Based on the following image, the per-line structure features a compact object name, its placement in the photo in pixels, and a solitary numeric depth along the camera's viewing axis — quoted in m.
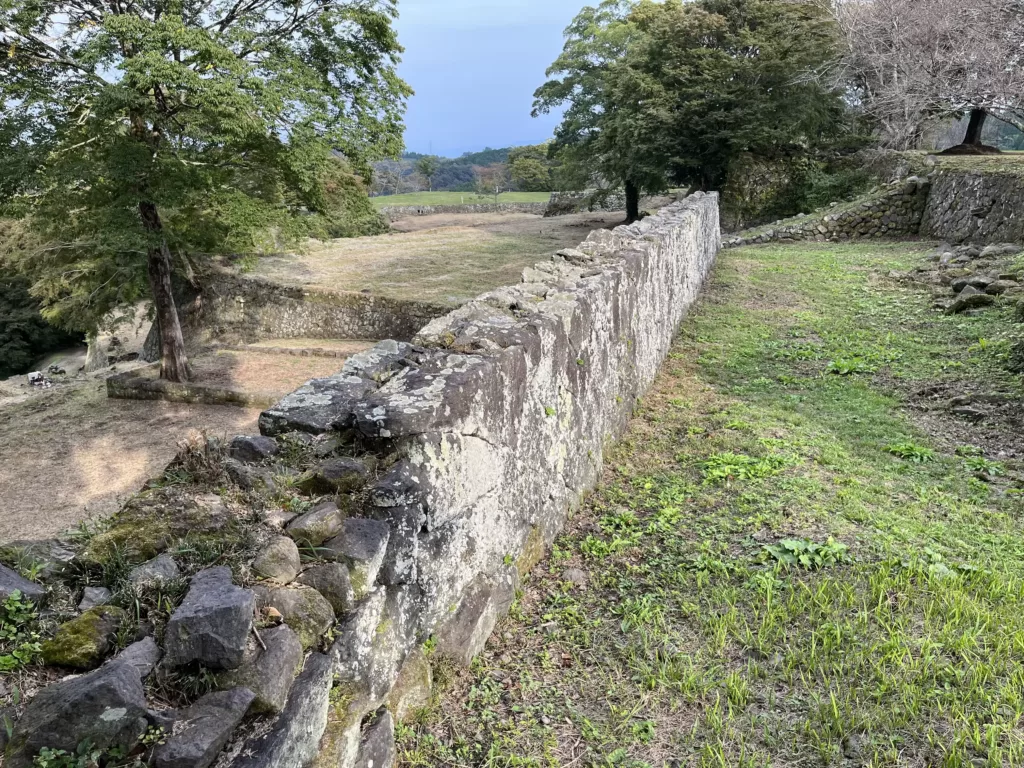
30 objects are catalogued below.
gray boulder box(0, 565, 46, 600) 1.71
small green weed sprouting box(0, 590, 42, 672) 1.58
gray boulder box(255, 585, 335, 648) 1.96
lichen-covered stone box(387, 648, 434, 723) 2.53
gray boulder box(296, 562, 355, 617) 2.13
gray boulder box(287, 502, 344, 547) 2.24
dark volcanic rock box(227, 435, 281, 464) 2.63
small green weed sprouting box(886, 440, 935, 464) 4.98
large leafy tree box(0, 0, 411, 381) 8.59
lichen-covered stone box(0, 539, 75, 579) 1.90
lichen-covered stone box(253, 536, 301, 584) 2.04
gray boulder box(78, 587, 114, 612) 1.79
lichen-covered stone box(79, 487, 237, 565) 1.99
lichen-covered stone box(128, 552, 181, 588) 1.85
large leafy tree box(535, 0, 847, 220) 19.14
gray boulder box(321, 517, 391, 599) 2.24
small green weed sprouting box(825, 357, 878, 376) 7.02
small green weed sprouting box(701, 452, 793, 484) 4.61
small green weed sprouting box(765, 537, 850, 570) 3.50
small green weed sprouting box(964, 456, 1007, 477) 4.71
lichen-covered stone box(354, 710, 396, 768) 2.22
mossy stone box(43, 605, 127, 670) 1.62
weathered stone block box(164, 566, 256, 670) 1.68
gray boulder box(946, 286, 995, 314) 8.88
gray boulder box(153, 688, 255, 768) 1.51
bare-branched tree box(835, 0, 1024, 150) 15.19
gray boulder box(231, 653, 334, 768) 1.67
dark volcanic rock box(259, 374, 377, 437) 2.89
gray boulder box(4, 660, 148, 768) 1.41
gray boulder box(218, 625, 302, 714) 1.73
